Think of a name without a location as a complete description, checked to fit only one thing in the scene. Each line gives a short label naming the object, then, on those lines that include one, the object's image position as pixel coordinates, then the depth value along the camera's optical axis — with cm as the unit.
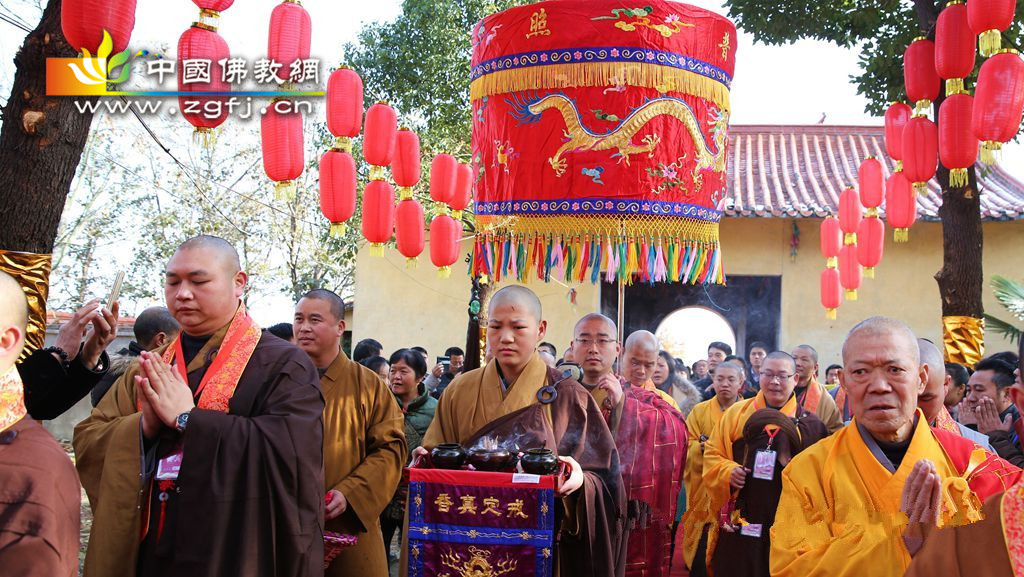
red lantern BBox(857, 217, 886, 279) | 1045
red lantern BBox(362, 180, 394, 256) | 870
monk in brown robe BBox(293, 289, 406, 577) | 423
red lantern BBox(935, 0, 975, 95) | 614
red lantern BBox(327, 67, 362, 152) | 756
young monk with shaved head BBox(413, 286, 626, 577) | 400
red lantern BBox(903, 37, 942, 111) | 679
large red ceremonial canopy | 564
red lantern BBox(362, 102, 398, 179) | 832
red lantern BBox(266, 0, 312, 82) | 650
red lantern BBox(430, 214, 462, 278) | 946
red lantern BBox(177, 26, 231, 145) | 580
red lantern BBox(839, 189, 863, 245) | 1038
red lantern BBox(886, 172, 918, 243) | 816
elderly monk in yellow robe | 292
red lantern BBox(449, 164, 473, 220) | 923
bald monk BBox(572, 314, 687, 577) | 513
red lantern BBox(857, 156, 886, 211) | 933
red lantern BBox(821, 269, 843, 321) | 1223
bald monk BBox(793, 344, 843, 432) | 629
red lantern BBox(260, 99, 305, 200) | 692
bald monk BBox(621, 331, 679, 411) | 619
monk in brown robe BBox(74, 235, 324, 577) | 307
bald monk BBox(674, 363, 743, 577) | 622
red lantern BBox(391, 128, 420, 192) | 877
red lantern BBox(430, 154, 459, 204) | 895
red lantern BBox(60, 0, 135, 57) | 439
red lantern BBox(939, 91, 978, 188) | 629
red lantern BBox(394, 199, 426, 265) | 927
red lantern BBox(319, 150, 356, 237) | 785
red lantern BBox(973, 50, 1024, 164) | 568
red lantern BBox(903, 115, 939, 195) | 685
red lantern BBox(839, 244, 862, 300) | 1142
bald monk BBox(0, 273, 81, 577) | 208
